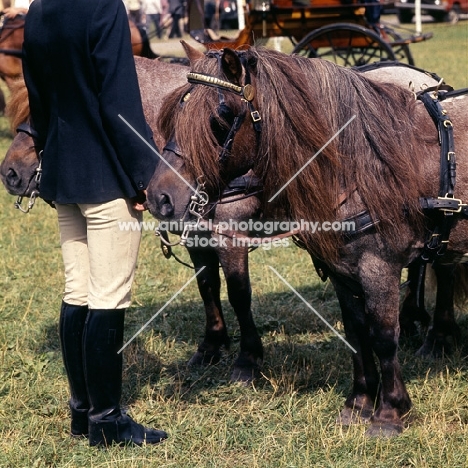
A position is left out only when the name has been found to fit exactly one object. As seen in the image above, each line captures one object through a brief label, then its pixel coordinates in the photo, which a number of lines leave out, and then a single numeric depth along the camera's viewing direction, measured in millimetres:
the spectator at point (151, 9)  17531
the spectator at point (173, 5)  18464
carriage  9812
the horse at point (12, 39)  9883
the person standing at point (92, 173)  2988
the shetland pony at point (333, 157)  3066
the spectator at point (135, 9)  15094
